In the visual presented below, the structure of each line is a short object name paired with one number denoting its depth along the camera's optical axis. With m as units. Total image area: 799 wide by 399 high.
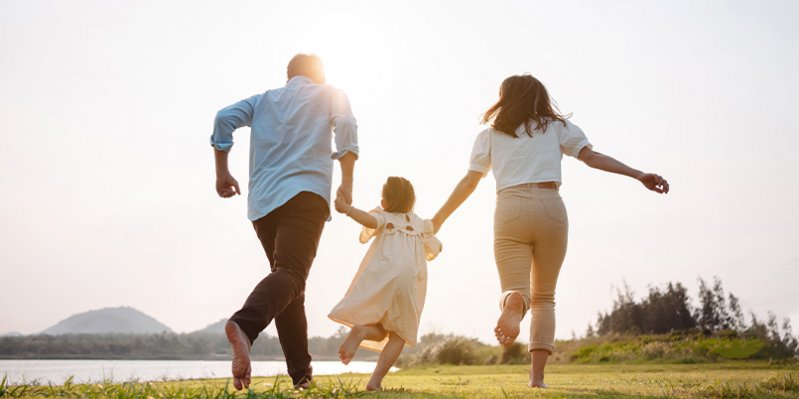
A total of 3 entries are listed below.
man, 4.20
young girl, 5.05
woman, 4.88
